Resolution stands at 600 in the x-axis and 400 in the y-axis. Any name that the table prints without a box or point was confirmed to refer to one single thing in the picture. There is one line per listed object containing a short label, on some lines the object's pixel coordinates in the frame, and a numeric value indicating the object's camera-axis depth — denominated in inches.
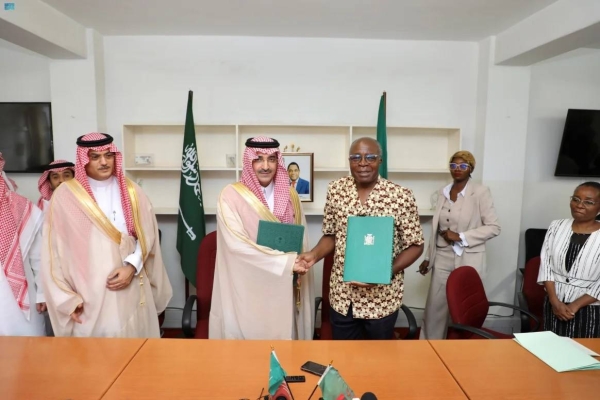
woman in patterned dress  84.2
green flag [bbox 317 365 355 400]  42.4
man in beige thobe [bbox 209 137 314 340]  81.0
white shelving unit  150.9
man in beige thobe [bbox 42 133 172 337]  78.7
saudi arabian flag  137.3
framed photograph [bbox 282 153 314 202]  146.3
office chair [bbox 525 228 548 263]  152.9
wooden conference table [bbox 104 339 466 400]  52.0
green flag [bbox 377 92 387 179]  142.4
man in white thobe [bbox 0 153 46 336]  80.9
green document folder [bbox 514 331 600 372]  58.5
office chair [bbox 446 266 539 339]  88.8
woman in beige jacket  118.1
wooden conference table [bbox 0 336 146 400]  51.9
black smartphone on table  55.9
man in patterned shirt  73.7
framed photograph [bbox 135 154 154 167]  146.1
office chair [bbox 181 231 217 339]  99.3
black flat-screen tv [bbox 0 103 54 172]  145.9
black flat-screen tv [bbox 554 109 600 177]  150.6
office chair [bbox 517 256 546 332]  119.0
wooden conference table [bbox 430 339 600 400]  52.5
